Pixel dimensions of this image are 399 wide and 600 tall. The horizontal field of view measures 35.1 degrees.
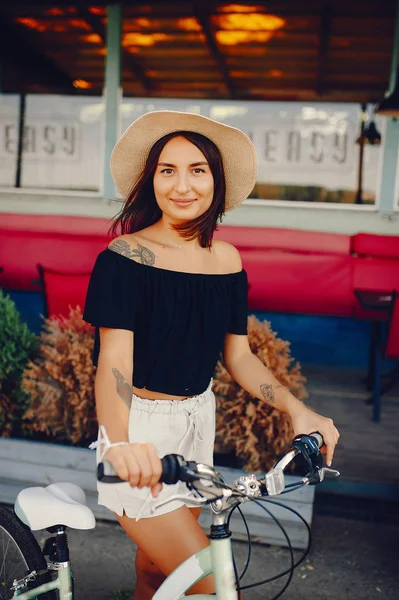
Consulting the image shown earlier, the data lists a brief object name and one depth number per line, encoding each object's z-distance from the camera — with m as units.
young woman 1.67
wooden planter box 3.03
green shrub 3.55
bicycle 1.31
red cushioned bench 6.89
